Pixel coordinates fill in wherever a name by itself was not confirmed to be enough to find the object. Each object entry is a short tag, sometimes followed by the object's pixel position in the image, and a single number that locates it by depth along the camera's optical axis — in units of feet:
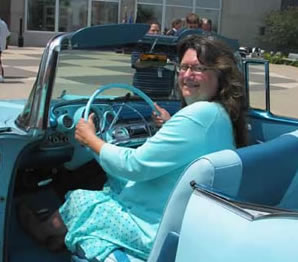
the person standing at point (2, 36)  43.89
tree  89.15
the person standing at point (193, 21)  24.12
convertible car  5.38
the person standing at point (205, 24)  24.68
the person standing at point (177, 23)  25.50
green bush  77.36
